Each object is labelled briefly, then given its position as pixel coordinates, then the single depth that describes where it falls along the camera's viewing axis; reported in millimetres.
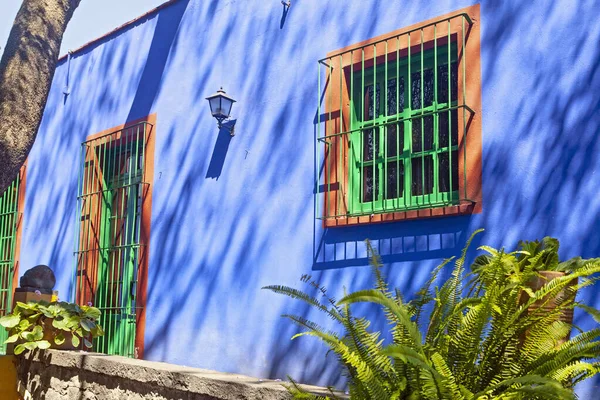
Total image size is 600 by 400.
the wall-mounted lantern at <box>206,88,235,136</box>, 6375
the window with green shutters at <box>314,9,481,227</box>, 4883
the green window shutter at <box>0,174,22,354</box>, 8812
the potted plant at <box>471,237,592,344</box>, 3094
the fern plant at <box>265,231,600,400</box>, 2781
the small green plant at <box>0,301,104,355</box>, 6246
